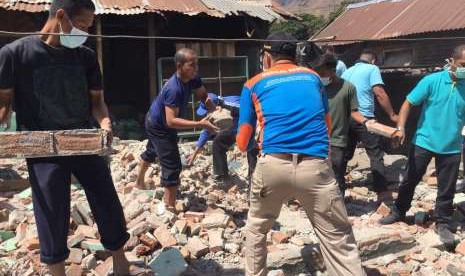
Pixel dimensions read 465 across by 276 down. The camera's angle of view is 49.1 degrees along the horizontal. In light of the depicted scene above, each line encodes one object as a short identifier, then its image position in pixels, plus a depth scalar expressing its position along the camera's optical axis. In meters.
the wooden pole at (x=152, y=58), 10.05
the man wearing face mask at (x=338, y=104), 5.02
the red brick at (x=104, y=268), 3.67
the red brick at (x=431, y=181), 6.96
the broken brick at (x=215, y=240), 4.29
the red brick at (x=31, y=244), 3.95
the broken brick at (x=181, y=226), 4.52
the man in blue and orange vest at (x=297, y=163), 3.18
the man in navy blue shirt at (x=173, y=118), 4.66
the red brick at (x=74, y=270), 3.57
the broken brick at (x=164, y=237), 4.19
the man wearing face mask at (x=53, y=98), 2.98
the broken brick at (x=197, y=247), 4.18
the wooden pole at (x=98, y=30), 9.45
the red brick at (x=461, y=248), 4.57
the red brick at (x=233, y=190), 6.32
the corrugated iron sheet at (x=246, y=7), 10.15
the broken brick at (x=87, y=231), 4.18
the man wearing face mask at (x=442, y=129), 4.71
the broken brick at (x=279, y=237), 4.56
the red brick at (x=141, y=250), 4.07
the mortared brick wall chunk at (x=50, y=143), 2.91
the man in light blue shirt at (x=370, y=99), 6.15
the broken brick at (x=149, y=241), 4.13
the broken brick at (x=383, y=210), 5.52
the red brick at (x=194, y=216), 4.91
